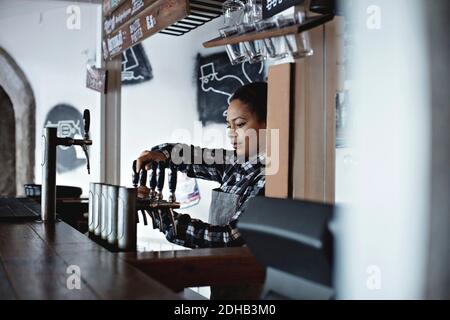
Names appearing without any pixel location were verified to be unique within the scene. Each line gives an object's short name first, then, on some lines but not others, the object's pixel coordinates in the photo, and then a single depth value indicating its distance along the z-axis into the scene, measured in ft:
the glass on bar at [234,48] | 5.62
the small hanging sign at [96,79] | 14.68
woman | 7.95
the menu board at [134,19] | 9.41
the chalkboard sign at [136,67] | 18.03
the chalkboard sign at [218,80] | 13.62
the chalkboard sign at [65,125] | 21.09
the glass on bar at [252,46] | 5.35
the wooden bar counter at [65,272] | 3.91
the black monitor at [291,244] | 3.12
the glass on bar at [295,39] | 4.83
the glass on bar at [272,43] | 5.05
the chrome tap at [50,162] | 8.09
